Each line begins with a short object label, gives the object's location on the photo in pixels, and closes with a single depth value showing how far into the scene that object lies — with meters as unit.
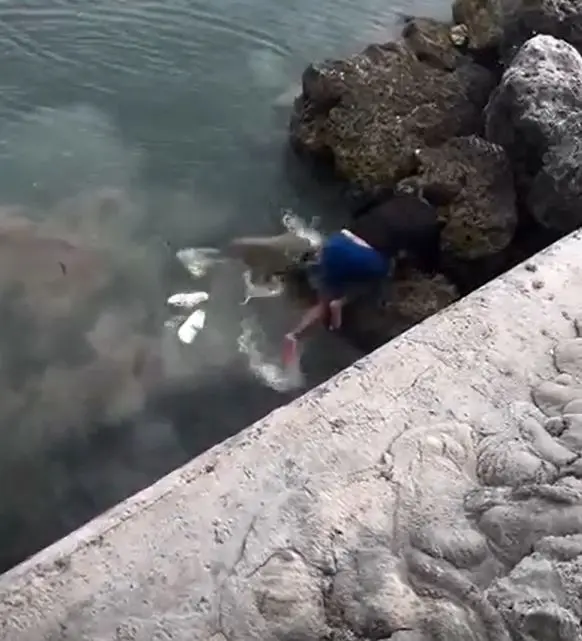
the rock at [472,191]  6.11
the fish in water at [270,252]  6.11
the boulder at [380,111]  6.73
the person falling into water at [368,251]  5.38
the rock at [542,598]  2.69
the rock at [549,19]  7.01
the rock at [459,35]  8.05
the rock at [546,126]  6.07
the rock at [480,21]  7.93
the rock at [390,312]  5.66
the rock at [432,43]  7.79
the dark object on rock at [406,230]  5.91
